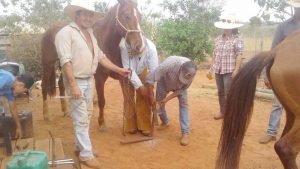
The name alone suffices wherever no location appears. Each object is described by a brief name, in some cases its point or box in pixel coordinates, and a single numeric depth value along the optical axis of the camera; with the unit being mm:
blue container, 1969
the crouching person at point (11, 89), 2725
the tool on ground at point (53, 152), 2670
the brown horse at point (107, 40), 3379
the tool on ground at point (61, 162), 2676
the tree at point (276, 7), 10834
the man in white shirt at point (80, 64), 2680
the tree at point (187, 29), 9971
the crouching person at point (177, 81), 3195
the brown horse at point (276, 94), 2231
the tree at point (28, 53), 6989
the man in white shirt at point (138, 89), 3510
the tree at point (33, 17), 7919
